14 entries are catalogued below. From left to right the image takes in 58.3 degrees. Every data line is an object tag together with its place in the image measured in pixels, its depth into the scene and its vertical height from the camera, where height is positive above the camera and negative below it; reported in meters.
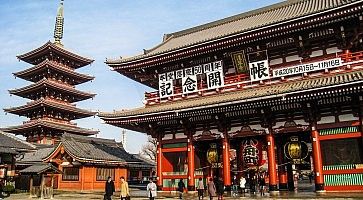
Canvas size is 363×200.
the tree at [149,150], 87.66 +3.34
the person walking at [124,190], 17.81 -1.53
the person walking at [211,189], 18.10 -1.53
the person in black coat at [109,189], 17.88 -1.46
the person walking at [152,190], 19.30 -1.64
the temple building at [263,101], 18.77 +3.58
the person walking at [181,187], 21.90 -1.68
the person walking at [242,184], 22.52 -1.59
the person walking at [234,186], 21.83 -1.90
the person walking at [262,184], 22.27 -1.61
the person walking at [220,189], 18.17 -1.55
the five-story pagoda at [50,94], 51.72 +11.61
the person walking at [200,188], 20.27 -1.65
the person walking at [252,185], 24.55 -1.85
